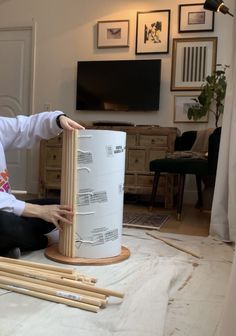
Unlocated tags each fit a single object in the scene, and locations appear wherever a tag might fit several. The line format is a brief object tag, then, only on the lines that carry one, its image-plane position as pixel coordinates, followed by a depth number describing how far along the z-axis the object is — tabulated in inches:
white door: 169.8
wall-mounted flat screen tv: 152.1
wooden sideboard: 135.6
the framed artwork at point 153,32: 151.9
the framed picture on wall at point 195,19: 146.7
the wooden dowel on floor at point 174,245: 70.9
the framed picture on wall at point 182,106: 149.1
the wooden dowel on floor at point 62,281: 46.1
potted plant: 133.3
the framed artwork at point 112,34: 156.6
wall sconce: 111.3
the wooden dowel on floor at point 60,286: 45.5
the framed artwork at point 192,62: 147.2
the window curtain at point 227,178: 82.6
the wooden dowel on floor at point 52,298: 44.0
